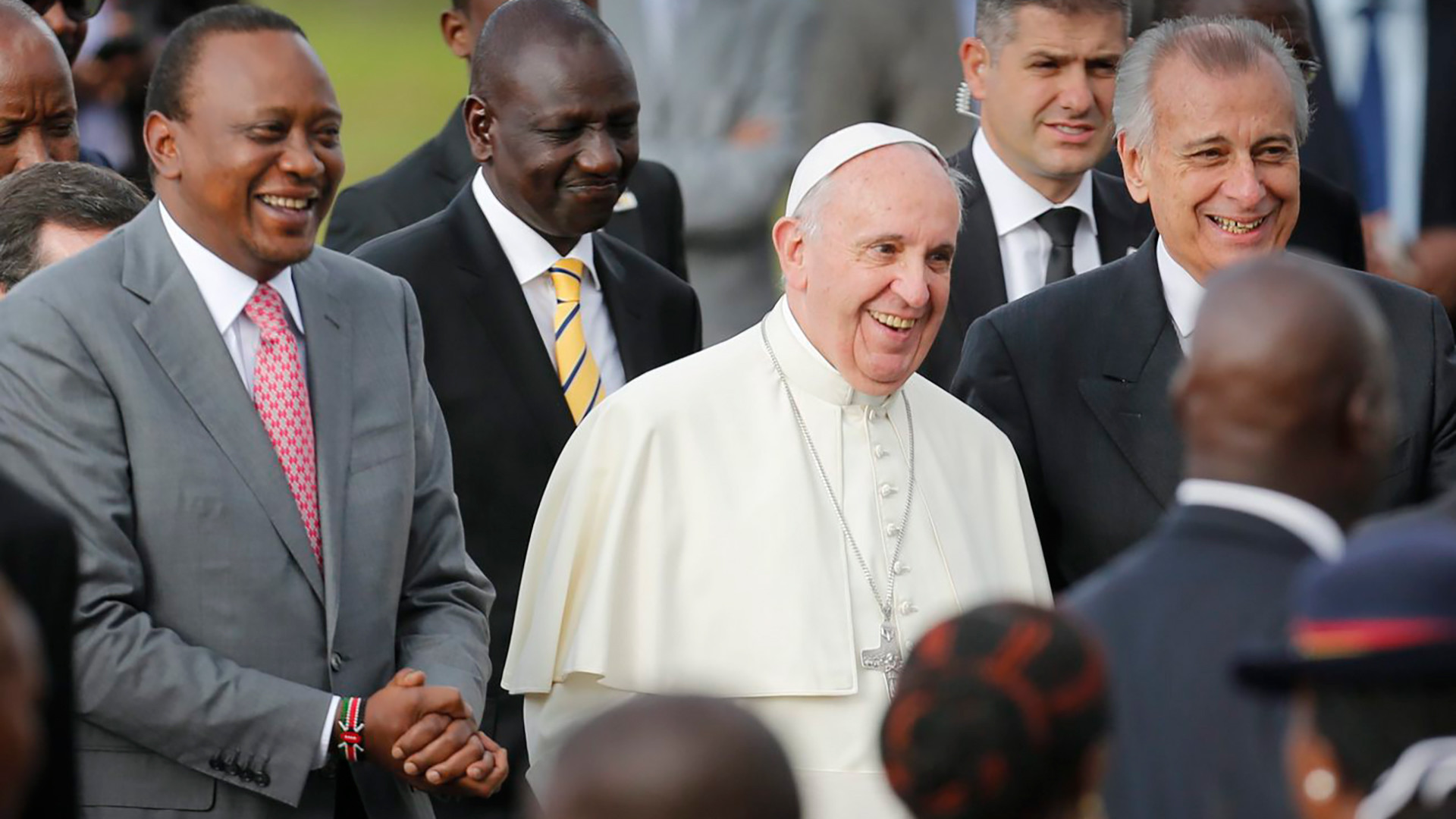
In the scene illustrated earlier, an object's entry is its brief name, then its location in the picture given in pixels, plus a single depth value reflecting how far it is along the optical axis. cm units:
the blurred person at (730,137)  1881
